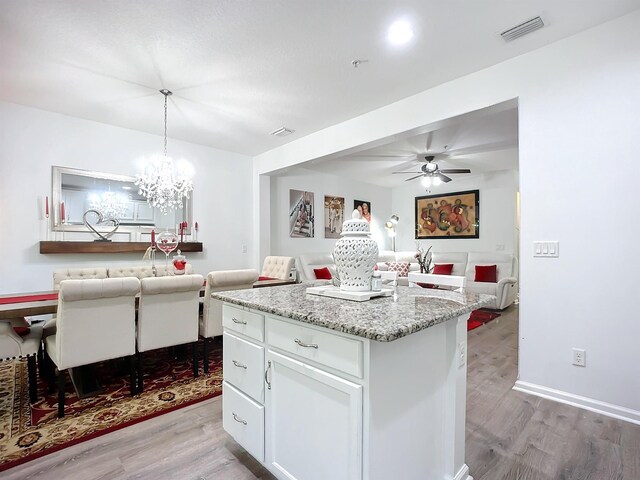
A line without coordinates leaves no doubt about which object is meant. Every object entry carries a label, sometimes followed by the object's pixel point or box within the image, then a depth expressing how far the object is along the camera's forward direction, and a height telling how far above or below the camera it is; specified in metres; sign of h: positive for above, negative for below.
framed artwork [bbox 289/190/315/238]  5.77 +0.42
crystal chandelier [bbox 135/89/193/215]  3.54 +0.67
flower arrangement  5.75 -0.46
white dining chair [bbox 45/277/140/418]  1.95 -0.56
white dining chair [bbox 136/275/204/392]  2.31 -0.58
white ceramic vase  1.40 -0.09
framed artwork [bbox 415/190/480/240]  6.32 +0.44
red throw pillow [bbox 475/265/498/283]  5.43 -0.65
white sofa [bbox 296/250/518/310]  5.16 -0.56
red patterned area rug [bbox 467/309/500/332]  4.22 -1.20
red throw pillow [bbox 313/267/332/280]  5.48 -0.64
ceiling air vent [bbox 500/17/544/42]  2.06 +1.39
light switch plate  2.24 -0.09
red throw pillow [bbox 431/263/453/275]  6.17 -0.64
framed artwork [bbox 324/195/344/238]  6.37 +0.44
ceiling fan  4.85 +1.00
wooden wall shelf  3.37 -0.10
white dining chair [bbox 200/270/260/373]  2.67 -0.56
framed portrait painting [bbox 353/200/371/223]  6.91 +0.66
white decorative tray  1.38 -0.26
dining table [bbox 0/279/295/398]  1.96 -0.47
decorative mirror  3.54 +0.43
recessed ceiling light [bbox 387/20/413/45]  2.10 +1.41
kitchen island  1.00 -0.55
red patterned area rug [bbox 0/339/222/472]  1.74 -1.12
